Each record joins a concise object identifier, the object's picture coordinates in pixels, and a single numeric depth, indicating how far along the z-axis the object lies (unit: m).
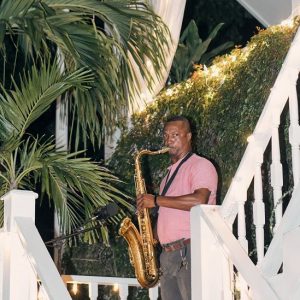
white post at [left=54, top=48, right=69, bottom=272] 6.70
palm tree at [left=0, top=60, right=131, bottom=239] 4.53
